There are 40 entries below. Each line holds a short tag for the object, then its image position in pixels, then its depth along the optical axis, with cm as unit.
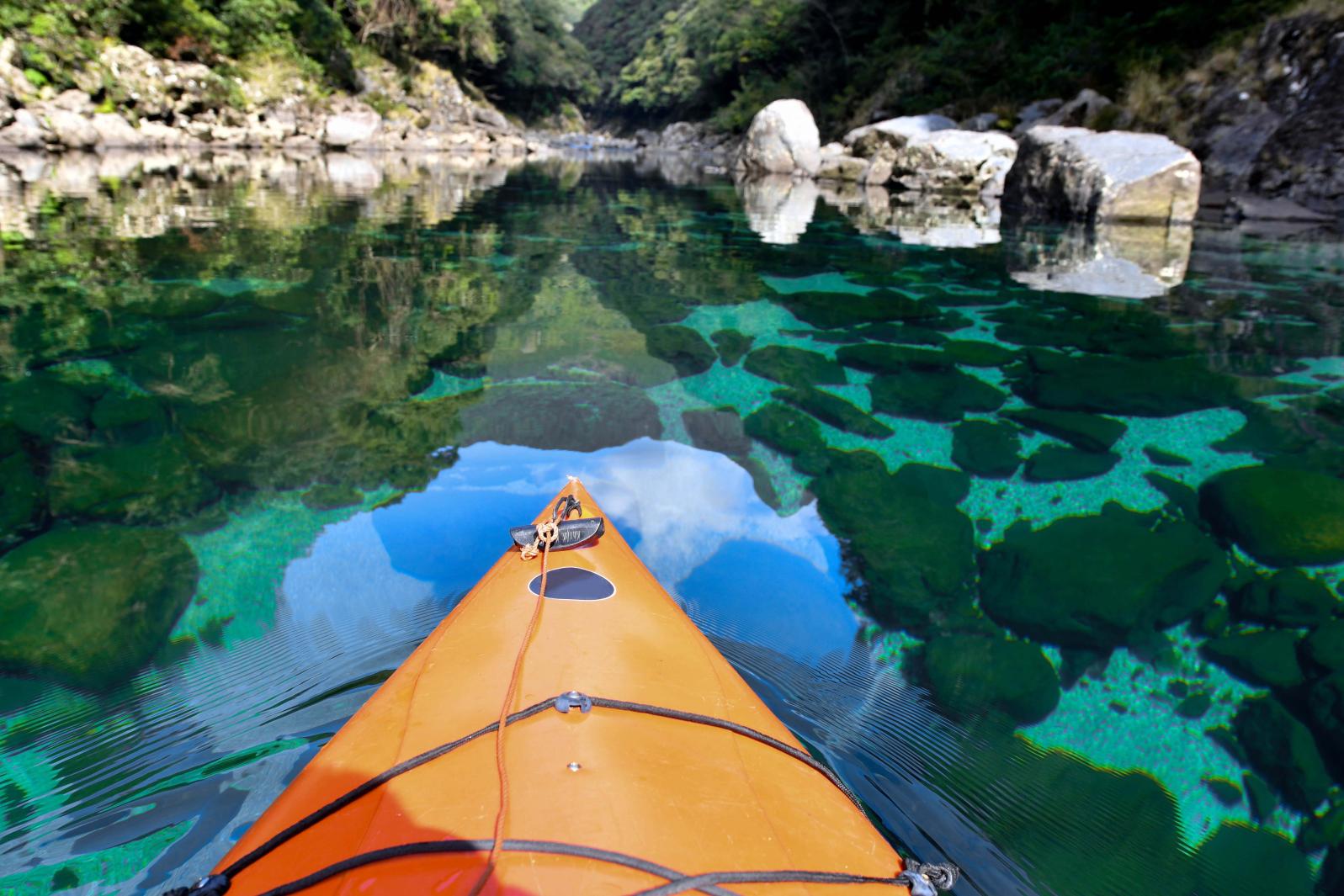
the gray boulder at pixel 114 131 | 1614
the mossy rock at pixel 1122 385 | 409
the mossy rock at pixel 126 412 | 352
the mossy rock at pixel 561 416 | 375
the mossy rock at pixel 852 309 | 582
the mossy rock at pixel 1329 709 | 200
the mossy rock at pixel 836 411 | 389
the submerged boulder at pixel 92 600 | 208
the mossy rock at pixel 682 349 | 480
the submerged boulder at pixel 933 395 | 407
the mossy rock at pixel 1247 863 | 164
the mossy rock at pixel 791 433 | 361
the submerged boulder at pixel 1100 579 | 249
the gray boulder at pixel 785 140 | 1806
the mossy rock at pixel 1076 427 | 365
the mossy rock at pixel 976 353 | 487
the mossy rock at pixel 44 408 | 339
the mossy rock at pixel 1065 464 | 338
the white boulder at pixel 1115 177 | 983
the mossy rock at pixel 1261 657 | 225
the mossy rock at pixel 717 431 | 374
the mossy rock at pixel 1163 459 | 346
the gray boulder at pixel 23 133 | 1409
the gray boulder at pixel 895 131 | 1575
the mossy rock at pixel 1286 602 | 248
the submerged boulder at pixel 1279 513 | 276
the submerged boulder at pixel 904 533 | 265
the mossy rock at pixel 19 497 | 265
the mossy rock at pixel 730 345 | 495
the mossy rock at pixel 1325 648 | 225
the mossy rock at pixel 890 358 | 473
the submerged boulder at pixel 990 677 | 216
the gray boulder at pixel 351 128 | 2281
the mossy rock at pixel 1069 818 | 163
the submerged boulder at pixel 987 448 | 348
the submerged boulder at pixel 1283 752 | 186
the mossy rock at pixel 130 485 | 283
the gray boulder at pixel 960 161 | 1384
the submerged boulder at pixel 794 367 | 455
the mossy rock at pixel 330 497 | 300
